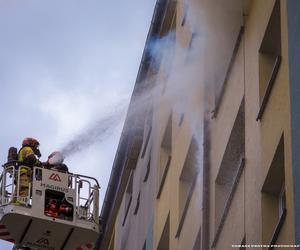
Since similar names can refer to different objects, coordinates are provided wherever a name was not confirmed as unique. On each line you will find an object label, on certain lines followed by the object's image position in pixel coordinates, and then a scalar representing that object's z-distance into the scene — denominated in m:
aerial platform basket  21.54
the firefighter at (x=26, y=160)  21.62
